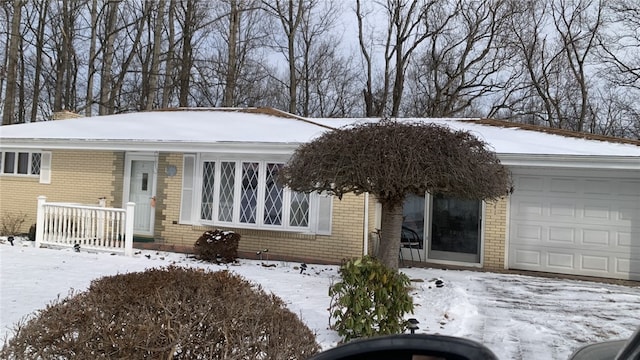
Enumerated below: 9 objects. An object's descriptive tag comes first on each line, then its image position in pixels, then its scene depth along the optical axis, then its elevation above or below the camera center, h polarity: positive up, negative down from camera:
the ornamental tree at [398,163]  6.44 +0.47
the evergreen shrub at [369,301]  5.18 -1.08
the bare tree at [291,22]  28.45 +10.01
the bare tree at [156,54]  24.52 +6.76
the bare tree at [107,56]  25.22 +6.71
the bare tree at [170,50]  26.72 +7.58
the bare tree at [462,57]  27.59 +8.14
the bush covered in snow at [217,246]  10.47 -1.15
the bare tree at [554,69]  27.25 +7.56
